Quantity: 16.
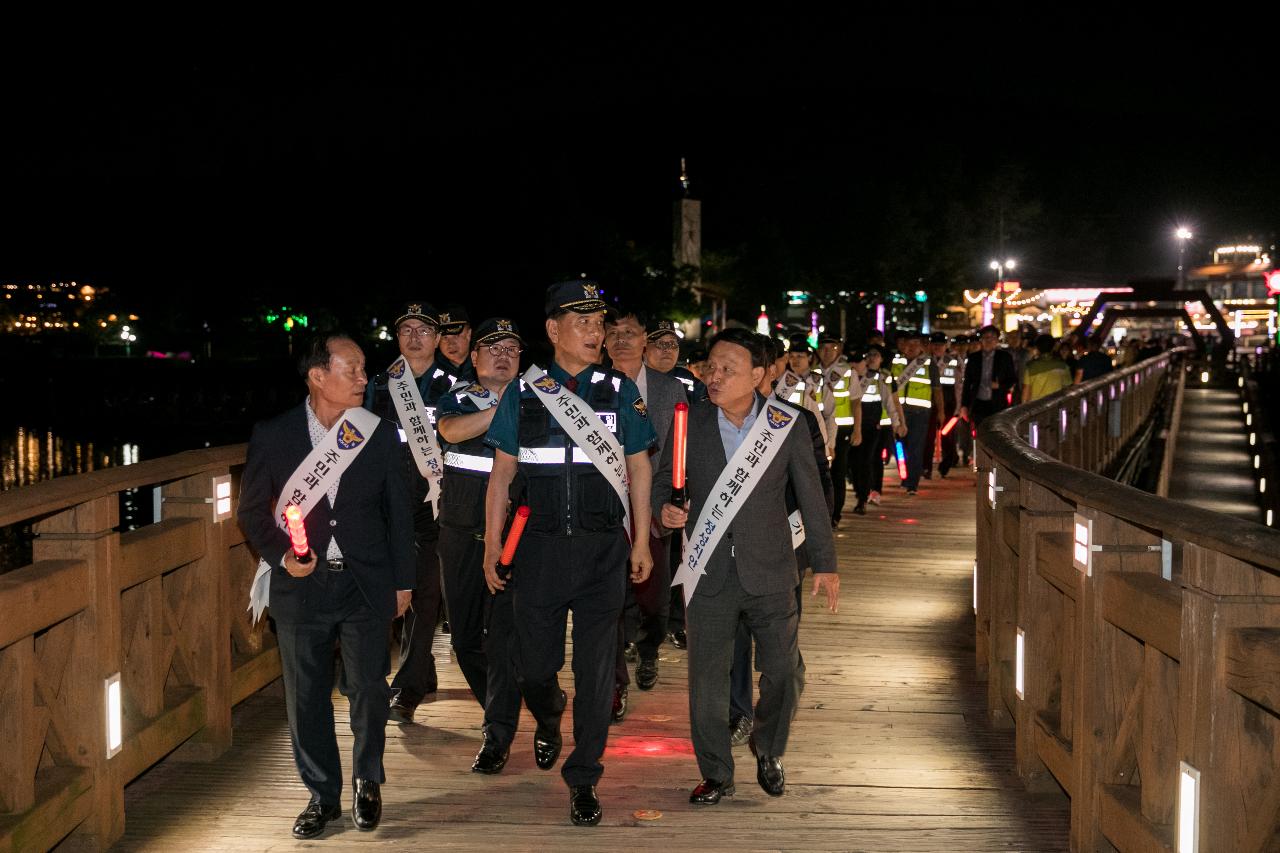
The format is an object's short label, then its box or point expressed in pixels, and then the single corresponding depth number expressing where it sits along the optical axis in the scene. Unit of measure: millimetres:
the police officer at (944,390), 18828
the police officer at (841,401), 13805
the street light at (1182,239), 87312
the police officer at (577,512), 5605
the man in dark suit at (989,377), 17766
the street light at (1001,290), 70125
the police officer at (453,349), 7582
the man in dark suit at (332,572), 5293
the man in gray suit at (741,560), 5648
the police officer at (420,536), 7211
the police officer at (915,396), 17203
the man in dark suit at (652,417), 7691
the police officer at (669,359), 8547
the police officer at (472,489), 6656
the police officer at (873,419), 14930
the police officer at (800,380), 10562
